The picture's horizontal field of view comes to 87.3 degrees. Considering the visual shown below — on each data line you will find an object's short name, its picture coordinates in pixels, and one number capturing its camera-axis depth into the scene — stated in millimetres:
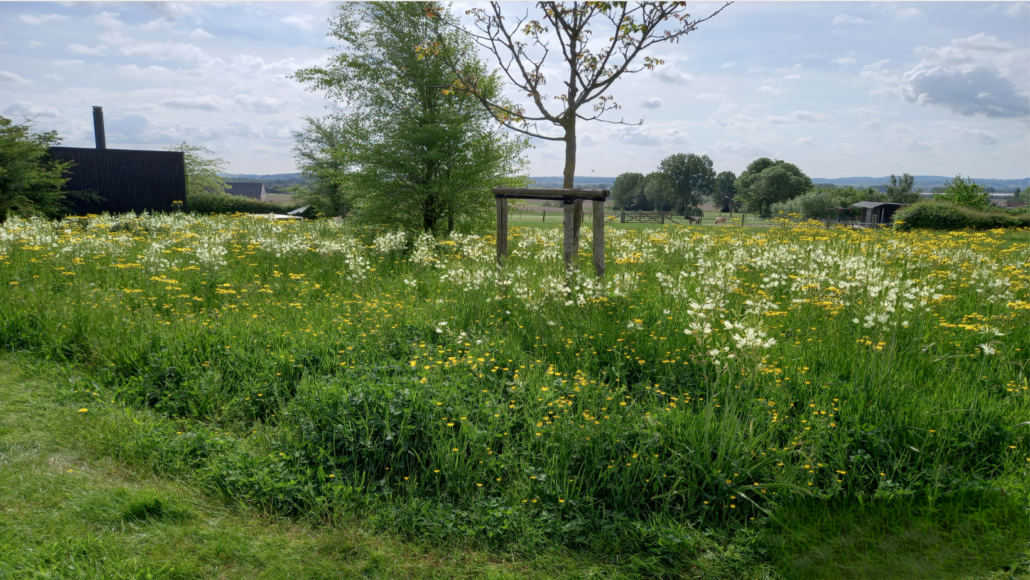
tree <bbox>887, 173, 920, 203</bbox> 81188
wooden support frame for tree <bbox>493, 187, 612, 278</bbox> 6887
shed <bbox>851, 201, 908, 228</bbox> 49791
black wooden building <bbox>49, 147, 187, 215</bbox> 25469
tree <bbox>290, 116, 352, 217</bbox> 35009
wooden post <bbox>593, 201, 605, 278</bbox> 6840
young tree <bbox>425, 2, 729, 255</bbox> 6668
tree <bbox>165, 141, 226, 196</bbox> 43991
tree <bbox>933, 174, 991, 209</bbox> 41188
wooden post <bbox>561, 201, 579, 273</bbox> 7152
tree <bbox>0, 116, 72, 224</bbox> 18922
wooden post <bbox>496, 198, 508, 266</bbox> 7580
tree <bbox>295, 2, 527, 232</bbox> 13070
